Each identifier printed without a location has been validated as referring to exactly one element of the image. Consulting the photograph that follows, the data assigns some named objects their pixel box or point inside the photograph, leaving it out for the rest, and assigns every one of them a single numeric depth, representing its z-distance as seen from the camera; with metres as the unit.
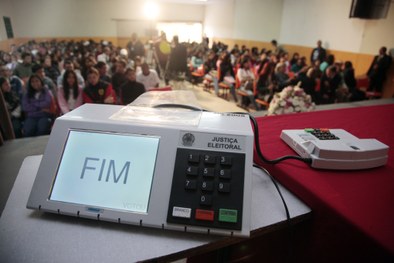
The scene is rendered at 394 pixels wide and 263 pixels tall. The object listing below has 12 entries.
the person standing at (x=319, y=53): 6.43
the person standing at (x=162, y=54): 5.45
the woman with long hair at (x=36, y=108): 2.64
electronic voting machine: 0.50
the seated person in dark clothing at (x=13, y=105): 2.62
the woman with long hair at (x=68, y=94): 2.86
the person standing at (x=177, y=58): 5.29
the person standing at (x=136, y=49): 6.74
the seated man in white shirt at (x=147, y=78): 3.86
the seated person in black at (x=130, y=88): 3.02
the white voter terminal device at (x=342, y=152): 0.67
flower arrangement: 1.85
